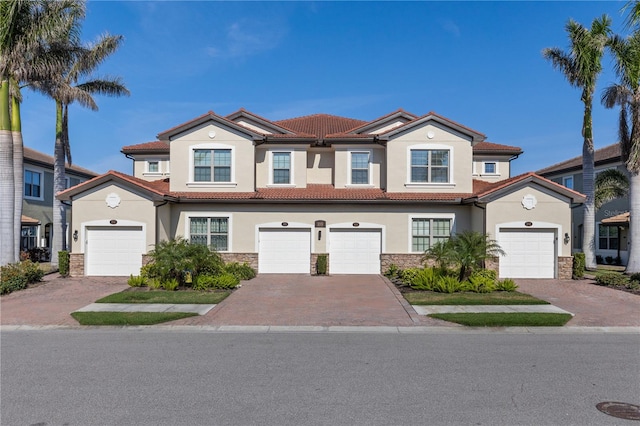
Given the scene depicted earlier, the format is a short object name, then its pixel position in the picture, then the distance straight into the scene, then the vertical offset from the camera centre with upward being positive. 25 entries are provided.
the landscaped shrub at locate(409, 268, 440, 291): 14.73 -2.07
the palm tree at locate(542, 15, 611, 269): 19.86 +7.48
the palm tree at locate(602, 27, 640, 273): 18.34 +5.25
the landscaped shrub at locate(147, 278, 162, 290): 14.73 -2.30
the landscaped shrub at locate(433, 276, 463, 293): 14.10 -2.15
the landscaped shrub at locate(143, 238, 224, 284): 14.55 -1.46
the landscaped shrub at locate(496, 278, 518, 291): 14.45 -2.19
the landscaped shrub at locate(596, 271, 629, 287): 15.80 -2.13
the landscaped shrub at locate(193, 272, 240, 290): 14.75 -2.23
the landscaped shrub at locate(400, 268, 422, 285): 15.90 -2.08
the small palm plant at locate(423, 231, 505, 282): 14.45 -1.03
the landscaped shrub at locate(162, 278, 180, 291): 14.50 -2.29
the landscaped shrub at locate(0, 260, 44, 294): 14.39 -2.10
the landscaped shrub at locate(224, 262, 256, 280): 17.16 -2.11
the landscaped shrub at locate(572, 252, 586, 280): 17.66 -1.84
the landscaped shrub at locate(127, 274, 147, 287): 15.12 -2.29
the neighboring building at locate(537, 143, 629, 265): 26.69 +0.63
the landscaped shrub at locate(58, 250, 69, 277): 17.86 -1.93
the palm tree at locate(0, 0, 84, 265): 15.75 +6.27
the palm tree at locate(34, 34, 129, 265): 20.01 +6.05
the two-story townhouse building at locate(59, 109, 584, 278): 17.70 +0.76
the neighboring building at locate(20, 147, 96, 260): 26.81 +0.97
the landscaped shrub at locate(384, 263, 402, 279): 18.16 -2.19
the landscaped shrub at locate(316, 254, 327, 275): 18.58 -1.96
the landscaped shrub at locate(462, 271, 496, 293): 14.19 -2.14
